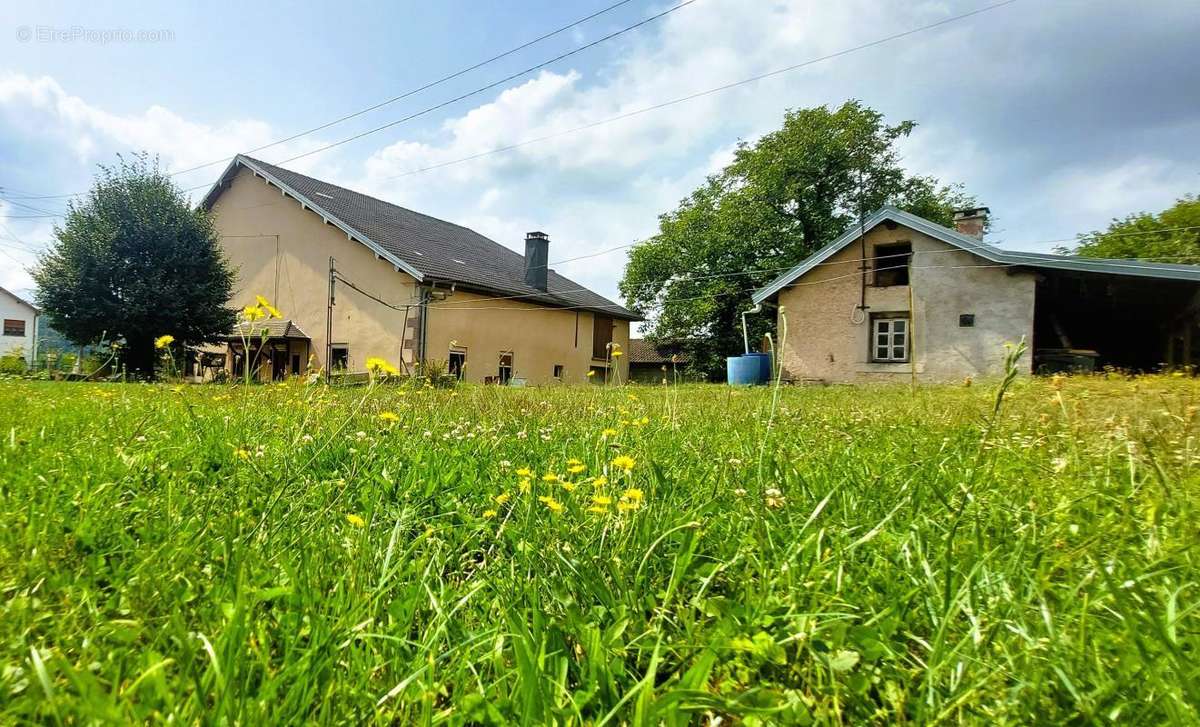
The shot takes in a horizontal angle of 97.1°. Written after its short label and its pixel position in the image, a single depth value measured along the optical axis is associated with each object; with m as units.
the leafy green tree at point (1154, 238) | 27.98
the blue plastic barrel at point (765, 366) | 17.31
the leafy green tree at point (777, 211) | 29.19
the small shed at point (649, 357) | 36.22
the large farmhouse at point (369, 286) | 17.80
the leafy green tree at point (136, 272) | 16.36
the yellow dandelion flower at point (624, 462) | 1.53
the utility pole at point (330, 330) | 18.30
